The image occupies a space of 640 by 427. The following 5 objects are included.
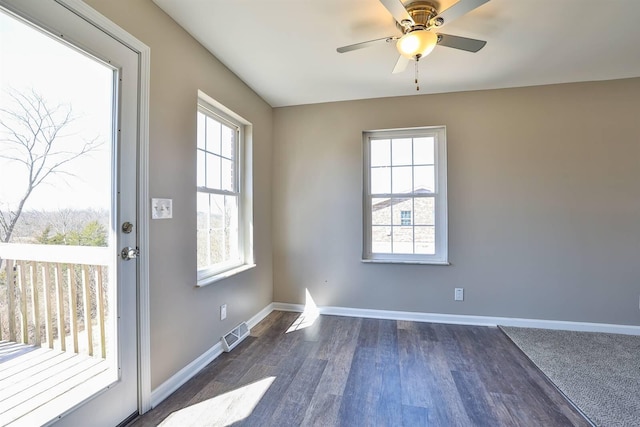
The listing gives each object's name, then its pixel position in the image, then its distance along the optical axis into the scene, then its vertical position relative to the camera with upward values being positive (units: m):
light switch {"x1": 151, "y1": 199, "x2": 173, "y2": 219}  1.75 +0.04
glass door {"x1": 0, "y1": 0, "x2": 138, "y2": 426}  1.15 -0.02
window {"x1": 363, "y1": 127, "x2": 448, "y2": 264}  3.14 +0.21
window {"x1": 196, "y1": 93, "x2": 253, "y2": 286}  2.34 +0.17
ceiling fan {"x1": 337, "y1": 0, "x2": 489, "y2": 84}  1.62 +1.08
